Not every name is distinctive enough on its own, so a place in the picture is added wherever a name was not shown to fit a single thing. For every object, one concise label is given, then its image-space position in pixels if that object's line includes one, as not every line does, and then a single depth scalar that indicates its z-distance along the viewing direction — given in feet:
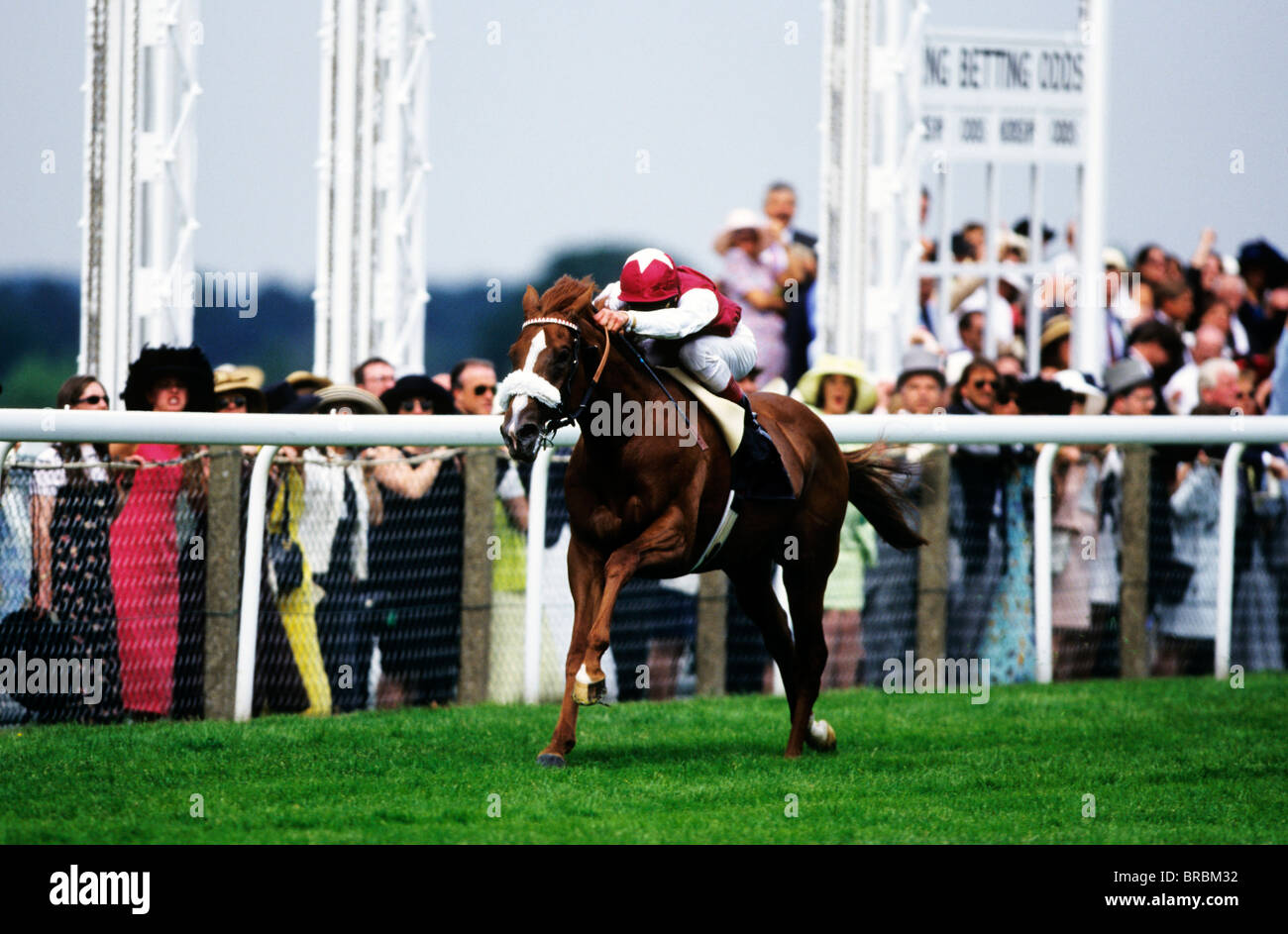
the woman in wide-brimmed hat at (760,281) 68.95
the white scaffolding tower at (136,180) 49.52
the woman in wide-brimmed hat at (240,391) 47.91
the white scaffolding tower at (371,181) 57.77
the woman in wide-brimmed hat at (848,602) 51.62
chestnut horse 34.53
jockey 36.42
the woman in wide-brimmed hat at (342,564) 44.27
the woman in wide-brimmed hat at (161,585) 41.14
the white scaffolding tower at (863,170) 66.33
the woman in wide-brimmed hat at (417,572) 45.44
